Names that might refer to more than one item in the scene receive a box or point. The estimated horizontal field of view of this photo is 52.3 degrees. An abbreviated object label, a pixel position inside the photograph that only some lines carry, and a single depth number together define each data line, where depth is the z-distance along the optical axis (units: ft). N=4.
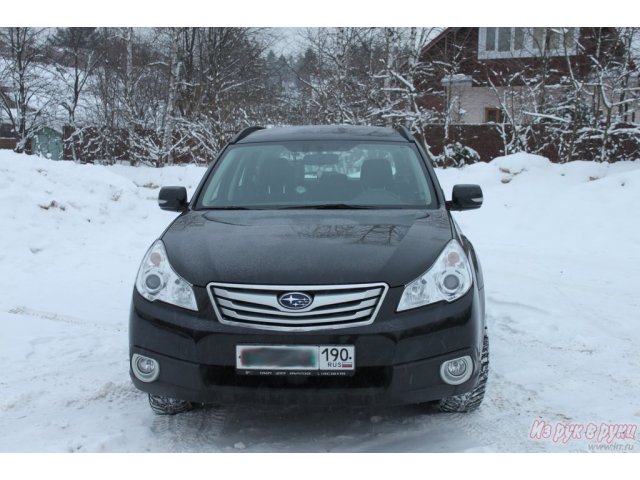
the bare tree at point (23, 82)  65.87
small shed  73.48
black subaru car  9.45
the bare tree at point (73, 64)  69.82
